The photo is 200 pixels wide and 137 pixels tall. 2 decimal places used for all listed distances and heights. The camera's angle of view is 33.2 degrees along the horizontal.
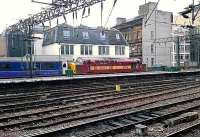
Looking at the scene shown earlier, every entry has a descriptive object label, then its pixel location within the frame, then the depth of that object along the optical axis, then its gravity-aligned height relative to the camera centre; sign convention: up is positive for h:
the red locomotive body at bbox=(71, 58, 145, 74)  49.28 -0.78
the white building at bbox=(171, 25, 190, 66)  73.50 +2.61
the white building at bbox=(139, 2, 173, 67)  68.19 +5.21
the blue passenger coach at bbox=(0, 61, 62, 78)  41.66 -0.95
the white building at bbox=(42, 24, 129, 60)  56.97 +3.20
